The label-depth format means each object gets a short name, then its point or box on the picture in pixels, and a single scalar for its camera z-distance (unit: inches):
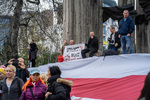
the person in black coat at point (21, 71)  246.5
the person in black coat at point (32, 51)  474.3
